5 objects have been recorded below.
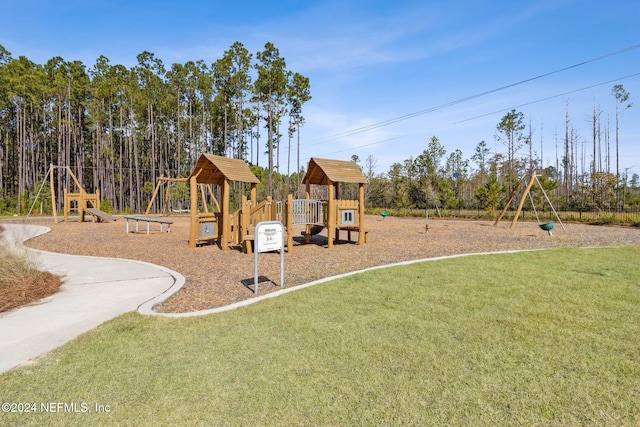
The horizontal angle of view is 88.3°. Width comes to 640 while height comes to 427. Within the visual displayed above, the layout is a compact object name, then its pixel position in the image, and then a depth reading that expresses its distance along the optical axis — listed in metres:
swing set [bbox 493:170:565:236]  12.40
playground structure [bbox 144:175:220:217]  17.34
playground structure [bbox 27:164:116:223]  19.06
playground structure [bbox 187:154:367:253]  10.05
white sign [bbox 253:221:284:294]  5.41
